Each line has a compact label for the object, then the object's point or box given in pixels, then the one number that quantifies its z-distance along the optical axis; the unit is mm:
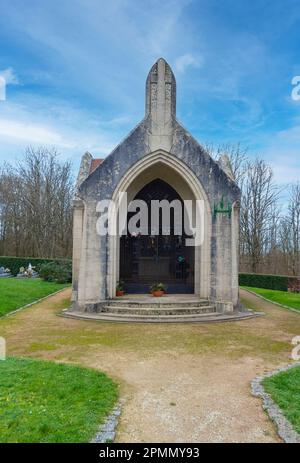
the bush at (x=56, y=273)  22036
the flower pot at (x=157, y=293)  12836
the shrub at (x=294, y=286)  21342
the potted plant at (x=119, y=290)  12969
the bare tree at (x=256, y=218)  33188
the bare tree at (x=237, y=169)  36031
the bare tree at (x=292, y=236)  33656
